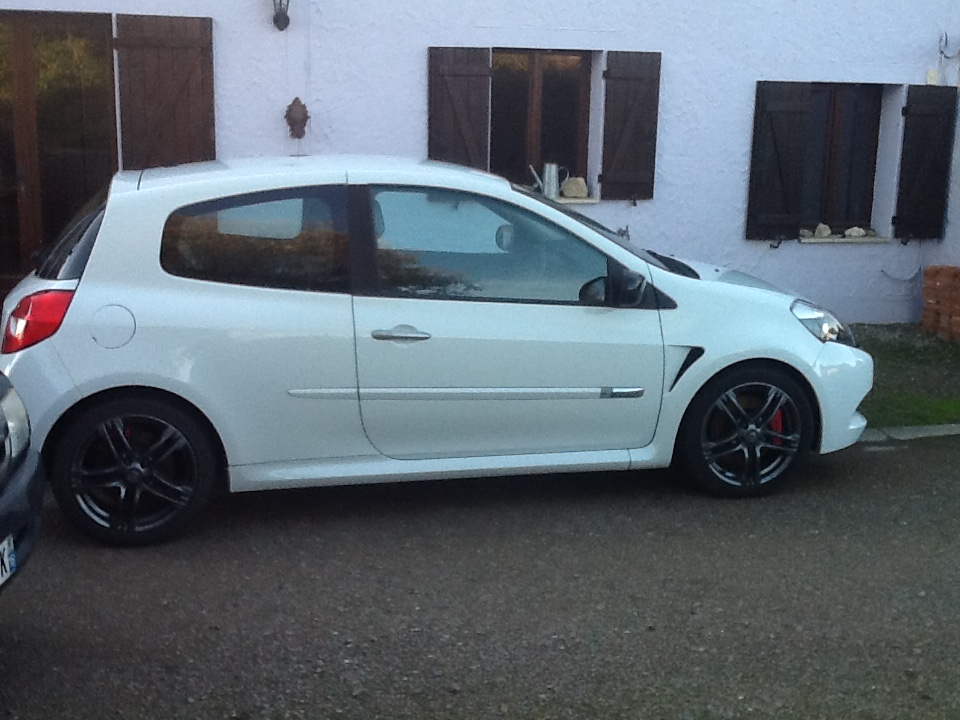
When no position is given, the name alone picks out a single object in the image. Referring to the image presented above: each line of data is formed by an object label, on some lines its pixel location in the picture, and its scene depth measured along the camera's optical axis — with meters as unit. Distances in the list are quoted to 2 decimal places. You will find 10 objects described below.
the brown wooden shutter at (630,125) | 9.65
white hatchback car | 4.87
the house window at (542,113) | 9.37
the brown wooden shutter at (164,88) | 8.73
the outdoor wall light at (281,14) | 8.83
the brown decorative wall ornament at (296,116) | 9.05
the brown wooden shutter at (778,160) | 10.02
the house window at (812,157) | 10.07
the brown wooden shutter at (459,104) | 9.30
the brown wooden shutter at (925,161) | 10.39
